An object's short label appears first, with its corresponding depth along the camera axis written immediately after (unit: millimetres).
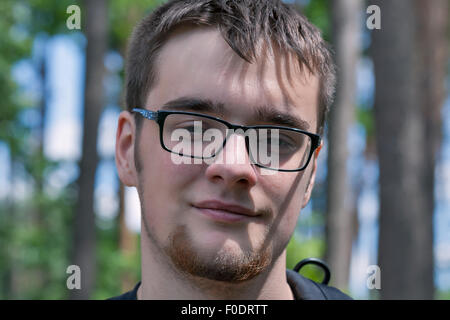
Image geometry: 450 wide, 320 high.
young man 1755
